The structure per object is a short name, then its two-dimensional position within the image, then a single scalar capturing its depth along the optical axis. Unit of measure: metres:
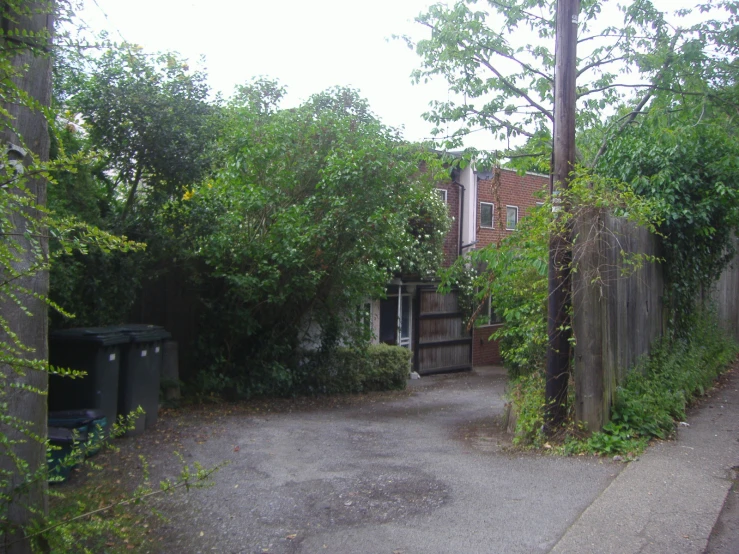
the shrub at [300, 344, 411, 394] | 13.61
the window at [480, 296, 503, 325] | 21.74
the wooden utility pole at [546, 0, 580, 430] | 7.88
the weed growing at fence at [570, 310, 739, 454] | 7.46
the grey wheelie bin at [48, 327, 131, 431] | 8.03
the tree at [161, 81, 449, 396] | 11.12
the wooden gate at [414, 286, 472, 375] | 20.03
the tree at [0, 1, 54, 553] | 3.77
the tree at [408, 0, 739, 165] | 11.17
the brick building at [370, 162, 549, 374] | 19.39
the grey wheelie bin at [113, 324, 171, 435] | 8.65
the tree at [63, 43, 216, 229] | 9.45
